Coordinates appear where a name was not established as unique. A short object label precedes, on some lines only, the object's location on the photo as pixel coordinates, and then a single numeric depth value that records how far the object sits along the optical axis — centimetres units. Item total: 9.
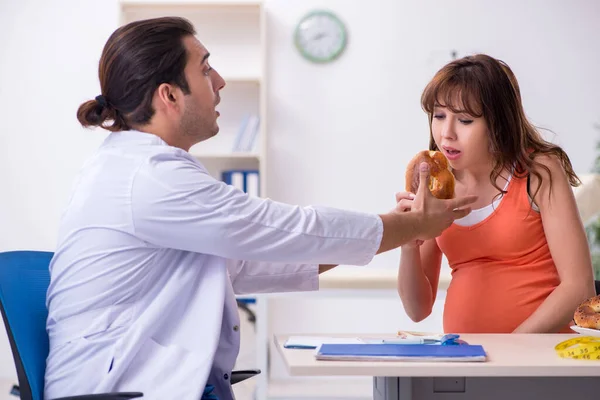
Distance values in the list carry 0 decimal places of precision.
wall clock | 799
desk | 374
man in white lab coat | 430
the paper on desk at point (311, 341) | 439
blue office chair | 428
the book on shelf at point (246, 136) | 779
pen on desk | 436
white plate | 426
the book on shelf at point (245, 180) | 774
